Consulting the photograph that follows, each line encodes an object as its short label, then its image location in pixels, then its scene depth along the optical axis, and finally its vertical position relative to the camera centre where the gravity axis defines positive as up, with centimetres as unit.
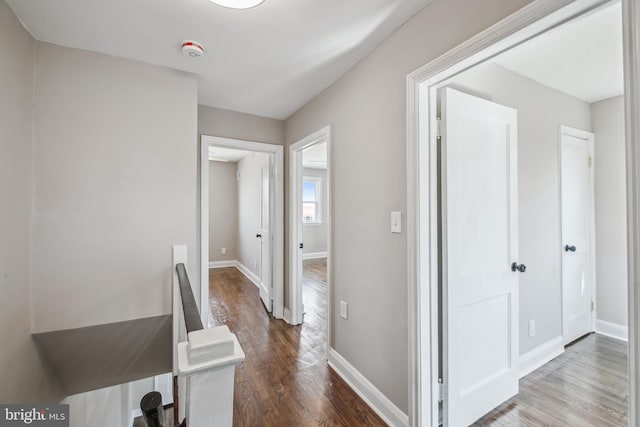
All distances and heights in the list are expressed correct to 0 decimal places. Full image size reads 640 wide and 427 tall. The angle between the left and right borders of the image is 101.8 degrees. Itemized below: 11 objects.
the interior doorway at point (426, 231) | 145 -10
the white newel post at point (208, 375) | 54 -35
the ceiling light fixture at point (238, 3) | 131 +108
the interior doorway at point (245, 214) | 276 +2
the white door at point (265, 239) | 344 -34
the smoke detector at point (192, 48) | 170 +111
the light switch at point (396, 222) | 159 -4
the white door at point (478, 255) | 153 -26
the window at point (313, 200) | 702 +41
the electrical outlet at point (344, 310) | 211 -78
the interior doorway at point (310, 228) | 284 -23
